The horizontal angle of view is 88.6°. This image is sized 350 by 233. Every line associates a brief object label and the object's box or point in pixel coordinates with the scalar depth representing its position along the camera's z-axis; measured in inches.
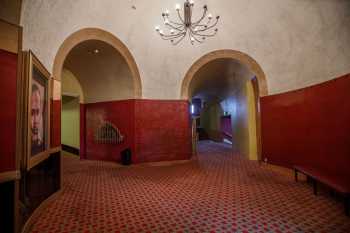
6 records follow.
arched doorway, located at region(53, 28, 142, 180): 235.5
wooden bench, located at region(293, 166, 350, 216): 107.3
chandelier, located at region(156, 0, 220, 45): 256.1
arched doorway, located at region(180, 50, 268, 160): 255.3
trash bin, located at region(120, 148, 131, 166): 255.0
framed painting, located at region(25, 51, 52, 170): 86.7
